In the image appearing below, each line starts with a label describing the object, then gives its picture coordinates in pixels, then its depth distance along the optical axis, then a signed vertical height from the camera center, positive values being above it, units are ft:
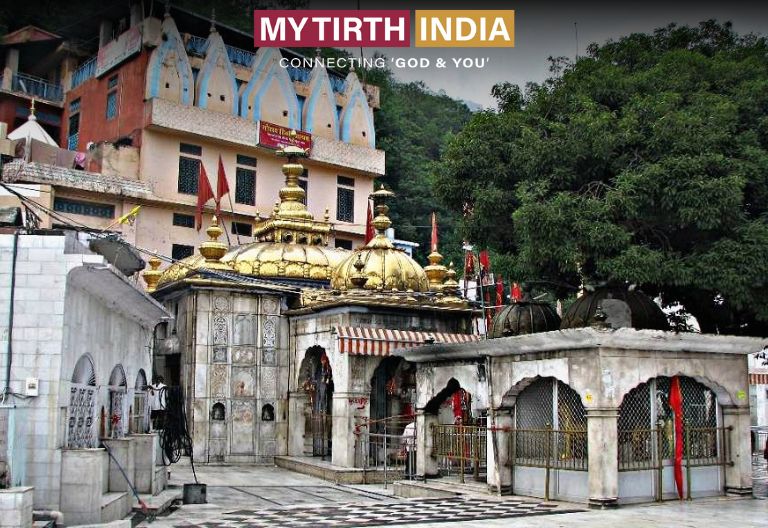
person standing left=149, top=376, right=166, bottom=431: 66.49 -0.92
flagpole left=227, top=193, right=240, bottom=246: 126.64 +26.55
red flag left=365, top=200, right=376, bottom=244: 103.24 +19.13
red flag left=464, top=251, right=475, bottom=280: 110.01 +16.97
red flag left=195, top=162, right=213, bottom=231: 106.92 +24.32
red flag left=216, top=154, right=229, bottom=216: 106.32 +25.12
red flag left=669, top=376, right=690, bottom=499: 51.11 -1.71
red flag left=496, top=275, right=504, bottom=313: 95.30 +10.63
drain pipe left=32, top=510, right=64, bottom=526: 37.29 -5.02
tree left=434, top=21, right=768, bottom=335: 55.36 +14.71
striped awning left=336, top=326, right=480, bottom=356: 71.87 +4.46
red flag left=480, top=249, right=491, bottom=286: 99.14 +14.51
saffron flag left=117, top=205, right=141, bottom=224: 80.46 +16.12
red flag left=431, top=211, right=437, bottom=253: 98.05 +17.10
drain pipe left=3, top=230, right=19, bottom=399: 38.78 +3.38
